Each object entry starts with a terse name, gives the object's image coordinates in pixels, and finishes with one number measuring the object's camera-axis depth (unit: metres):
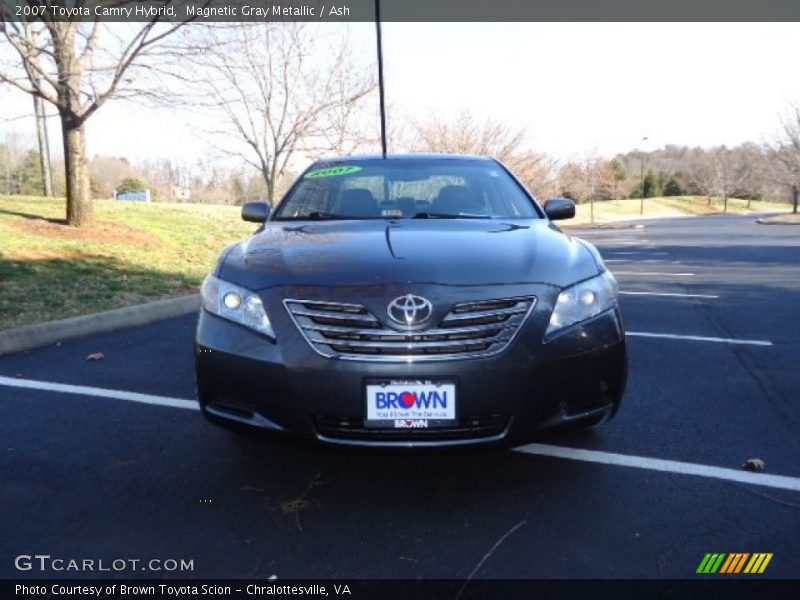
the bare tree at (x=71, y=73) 9.50
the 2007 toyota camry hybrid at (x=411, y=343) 2.28
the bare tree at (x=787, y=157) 38.42
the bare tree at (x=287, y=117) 15.04
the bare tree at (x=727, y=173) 73.75
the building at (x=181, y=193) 71.62
